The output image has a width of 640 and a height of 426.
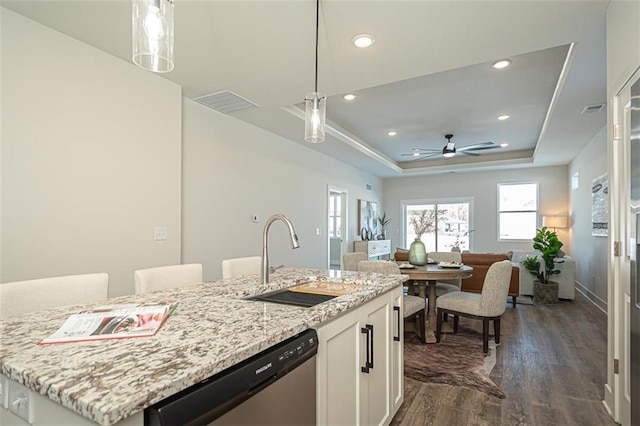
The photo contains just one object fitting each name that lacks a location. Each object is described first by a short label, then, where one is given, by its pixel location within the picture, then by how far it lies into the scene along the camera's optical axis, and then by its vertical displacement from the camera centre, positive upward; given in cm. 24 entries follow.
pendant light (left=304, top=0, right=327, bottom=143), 250 +77
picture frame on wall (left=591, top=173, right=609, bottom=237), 466 +20
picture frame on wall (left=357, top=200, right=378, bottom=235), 805 +7
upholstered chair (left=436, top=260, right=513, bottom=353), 326 -83
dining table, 358 -61
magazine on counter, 102 -36
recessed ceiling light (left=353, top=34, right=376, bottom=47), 255 +138
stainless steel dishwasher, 75 -47
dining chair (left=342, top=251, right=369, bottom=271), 471 -60
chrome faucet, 188 -22
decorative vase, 412 -45
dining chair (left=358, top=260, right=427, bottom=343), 328 -87
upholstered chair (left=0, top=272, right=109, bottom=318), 149 -37
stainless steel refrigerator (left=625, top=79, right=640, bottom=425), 174 -13
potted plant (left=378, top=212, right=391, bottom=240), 928 -17
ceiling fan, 598 +135
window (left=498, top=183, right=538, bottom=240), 807 +21
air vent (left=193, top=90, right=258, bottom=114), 368 +132
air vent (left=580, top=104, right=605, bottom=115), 386 +131
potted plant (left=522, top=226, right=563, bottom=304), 527 -84
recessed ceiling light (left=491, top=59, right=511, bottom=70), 346 +162
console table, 761 -71
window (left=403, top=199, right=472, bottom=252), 883 -13
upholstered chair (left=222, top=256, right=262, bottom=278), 265 -41
